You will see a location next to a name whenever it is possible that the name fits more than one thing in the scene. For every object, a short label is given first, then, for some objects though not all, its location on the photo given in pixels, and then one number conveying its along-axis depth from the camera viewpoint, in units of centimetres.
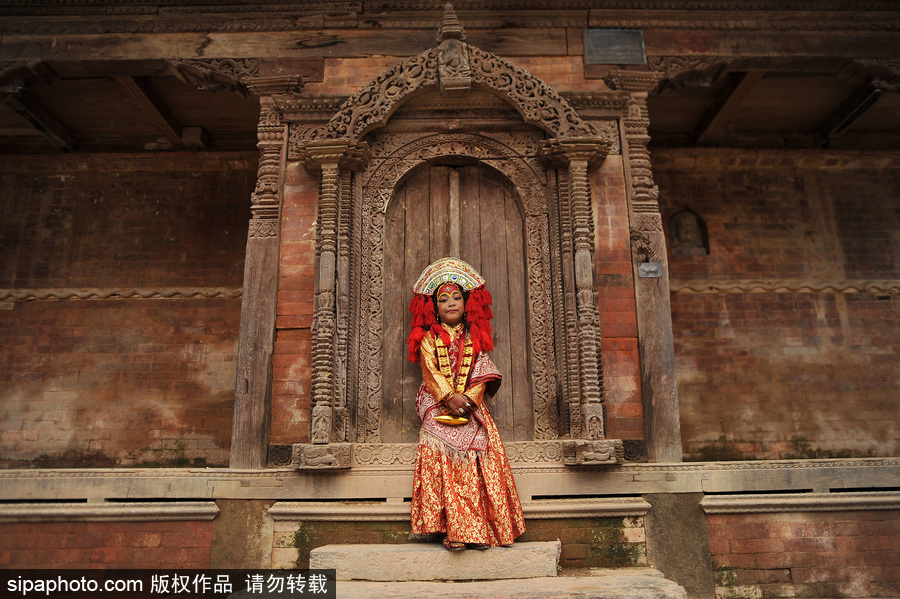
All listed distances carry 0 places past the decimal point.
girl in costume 443
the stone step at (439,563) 423
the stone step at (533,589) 383
